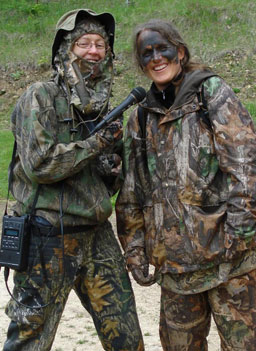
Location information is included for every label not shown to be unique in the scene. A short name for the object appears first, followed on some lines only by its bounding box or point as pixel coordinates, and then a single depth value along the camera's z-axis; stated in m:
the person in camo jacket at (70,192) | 3.44
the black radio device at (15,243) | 3.56
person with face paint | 3.25
